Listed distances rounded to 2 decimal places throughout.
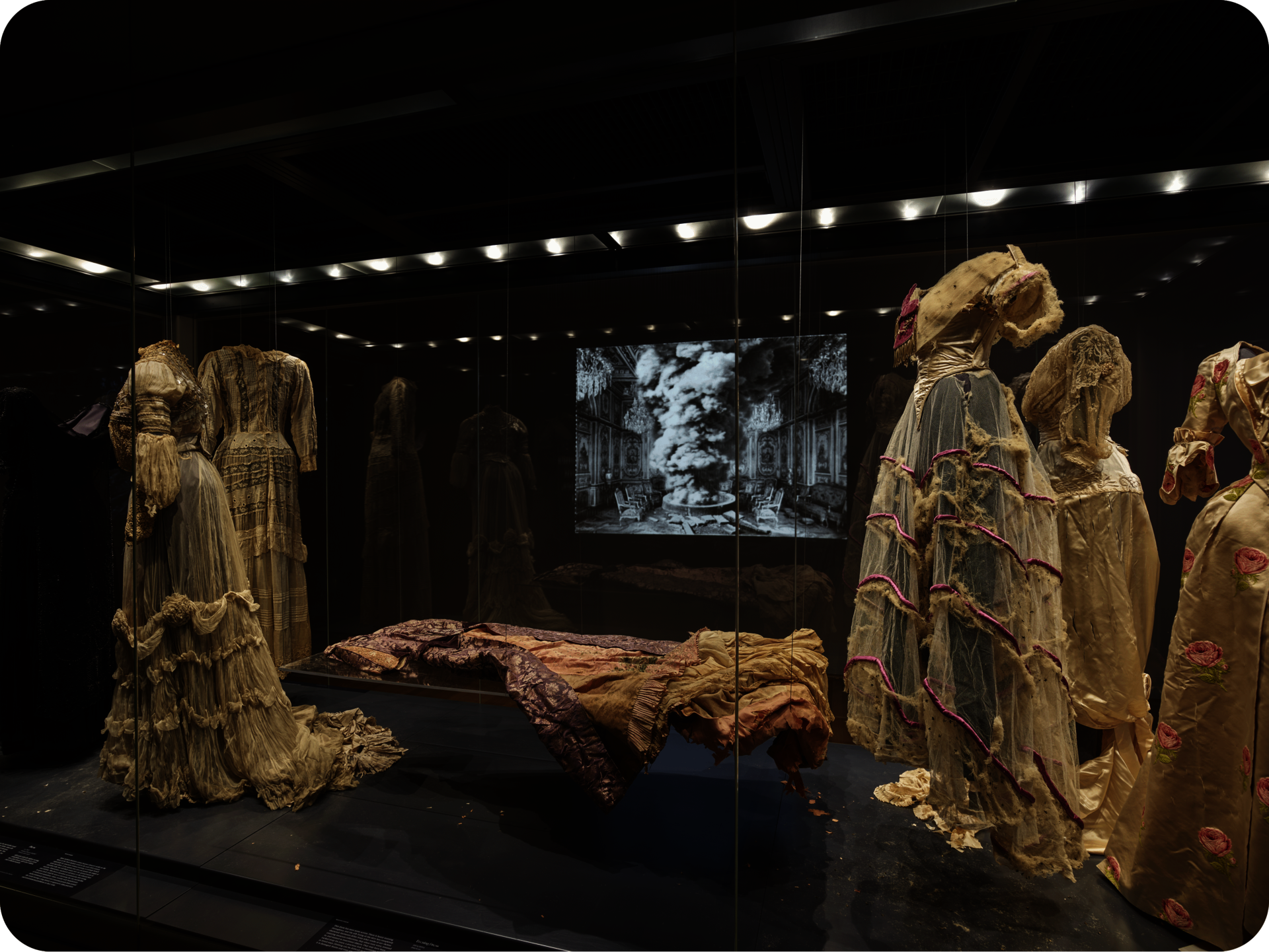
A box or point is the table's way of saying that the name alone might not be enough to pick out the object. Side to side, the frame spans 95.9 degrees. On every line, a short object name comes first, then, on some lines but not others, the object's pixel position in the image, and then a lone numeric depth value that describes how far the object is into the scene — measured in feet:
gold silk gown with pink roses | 4.20
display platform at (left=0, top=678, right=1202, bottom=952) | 4.65
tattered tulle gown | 4.02
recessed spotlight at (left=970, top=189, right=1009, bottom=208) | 4.86
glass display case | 4.33
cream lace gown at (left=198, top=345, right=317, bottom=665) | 6.43
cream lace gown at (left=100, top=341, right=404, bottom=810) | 6.33
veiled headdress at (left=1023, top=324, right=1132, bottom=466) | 4.91
